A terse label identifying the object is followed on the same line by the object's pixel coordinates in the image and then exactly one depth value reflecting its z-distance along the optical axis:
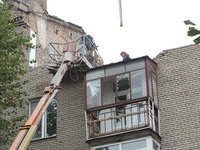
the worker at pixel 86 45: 15.21
